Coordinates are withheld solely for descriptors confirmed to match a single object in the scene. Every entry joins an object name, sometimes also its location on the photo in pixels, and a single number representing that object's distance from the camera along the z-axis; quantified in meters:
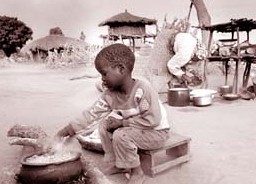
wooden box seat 2.66
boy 2.41
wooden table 6.70
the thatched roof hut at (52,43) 20.70
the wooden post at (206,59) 7.29
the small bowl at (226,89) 7.31
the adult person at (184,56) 6.74
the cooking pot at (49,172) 2.10
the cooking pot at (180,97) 6.01
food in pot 2.16
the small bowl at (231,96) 6.64
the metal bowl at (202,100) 6.03
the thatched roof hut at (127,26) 18.41
